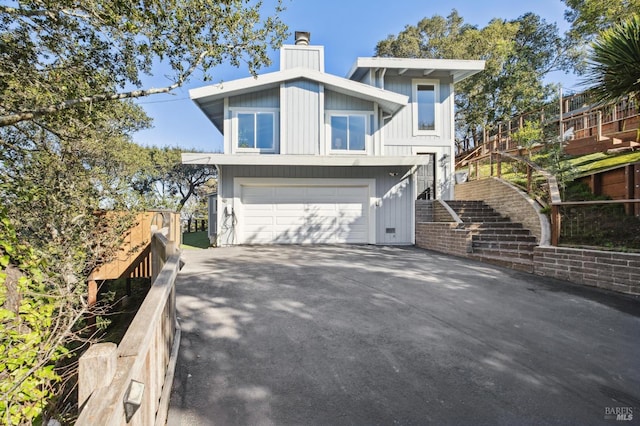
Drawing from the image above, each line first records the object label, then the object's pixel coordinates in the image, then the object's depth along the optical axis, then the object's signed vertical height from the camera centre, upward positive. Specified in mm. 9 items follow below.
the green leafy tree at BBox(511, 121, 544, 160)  11133 +3144
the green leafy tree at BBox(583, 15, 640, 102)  4938 +2740
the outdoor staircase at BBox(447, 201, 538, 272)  6427 -609
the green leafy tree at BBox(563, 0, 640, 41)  15008 +11608
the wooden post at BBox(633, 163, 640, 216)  6109 +728
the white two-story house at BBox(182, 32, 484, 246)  9734 +1755
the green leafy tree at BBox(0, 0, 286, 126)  4172 +2809
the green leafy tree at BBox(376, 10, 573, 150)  17406 +9761
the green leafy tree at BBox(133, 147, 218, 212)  22156 +3392
